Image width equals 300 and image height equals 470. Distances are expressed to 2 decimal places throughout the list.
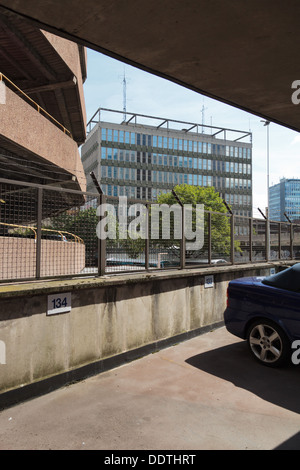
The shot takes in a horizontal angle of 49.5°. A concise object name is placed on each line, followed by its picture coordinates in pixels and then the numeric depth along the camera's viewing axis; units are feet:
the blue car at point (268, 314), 17.47
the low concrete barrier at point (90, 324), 14.03
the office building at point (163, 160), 254.88
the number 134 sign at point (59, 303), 15.39
